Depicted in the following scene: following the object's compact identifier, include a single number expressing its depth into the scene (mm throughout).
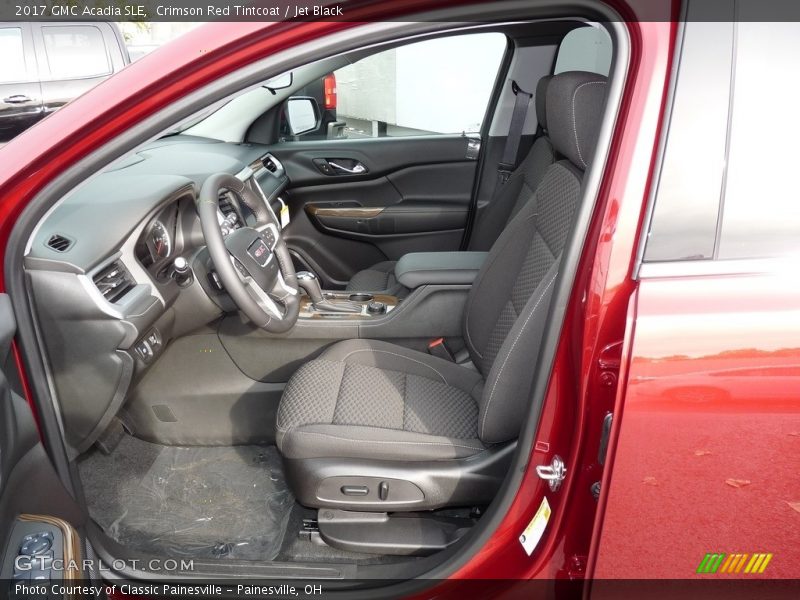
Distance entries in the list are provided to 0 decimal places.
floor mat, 1920
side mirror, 3453
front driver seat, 1537
